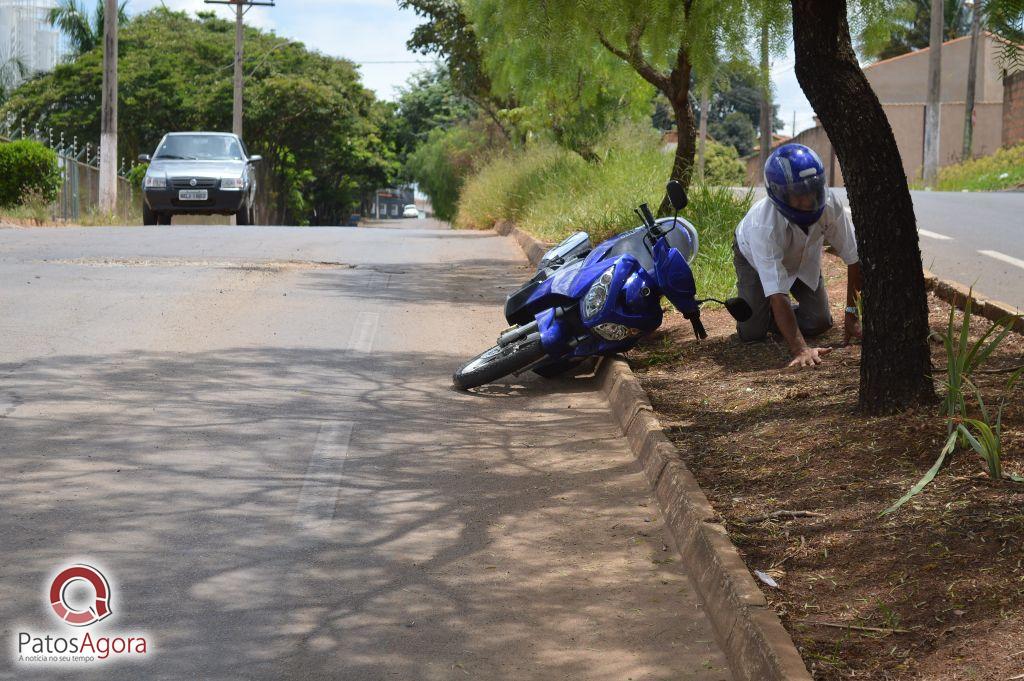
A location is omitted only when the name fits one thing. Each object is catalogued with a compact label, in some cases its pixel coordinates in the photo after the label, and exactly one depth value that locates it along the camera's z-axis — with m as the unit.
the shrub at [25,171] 24.81
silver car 22.39
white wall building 60.28
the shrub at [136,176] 38.34
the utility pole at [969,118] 42.47
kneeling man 7.69
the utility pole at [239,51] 40.84
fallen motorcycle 7.77
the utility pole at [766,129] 30.67
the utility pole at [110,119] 30.17
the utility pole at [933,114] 36.28
